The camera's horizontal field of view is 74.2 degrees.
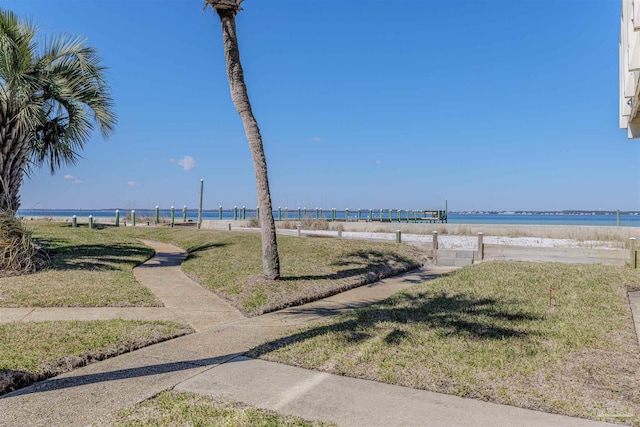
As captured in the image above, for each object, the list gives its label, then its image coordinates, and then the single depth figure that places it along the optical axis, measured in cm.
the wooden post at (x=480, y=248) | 1436
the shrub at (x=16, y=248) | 913
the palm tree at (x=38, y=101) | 948
